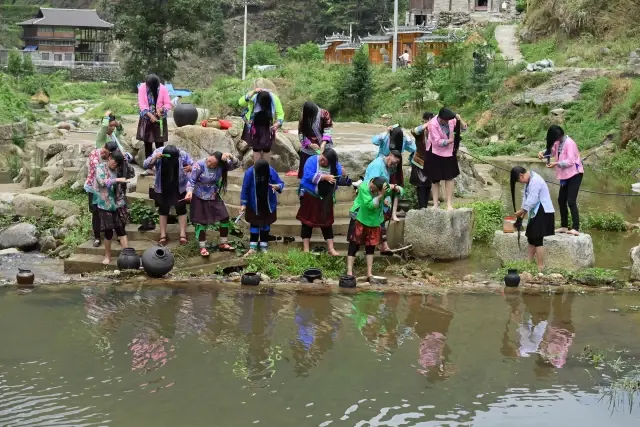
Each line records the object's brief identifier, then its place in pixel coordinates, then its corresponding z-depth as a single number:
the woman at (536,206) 9.97
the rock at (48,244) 12.43
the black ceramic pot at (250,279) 9.92
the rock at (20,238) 12.60
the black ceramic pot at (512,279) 9.70
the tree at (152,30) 38.78
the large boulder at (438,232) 11.09
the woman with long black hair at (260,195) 10.71
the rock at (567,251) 10.41
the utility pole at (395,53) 40.44
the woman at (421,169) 11.55
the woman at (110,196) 10.61
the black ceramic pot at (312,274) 10.09
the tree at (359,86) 32.38
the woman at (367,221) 9.90
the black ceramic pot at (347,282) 9.75
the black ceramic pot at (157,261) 10.16
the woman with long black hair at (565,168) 10.83
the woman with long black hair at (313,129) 11.56
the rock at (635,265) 10.05
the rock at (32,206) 13.68
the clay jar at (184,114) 13.37
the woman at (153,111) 12.15
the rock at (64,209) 13.47
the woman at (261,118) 11.70
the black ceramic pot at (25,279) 10.04
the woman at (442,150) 11.02
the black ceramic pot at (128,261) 10.32
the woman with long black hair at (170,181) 10.97
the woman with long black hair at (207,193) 10.88
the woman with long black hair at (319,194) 10.70
